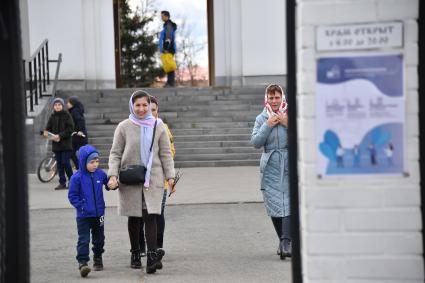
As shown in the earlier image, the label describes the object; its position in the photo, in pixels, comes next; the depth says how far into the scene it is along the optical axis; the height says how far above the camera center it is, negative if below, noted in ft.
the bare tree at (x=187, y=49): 141.28 +8.02
